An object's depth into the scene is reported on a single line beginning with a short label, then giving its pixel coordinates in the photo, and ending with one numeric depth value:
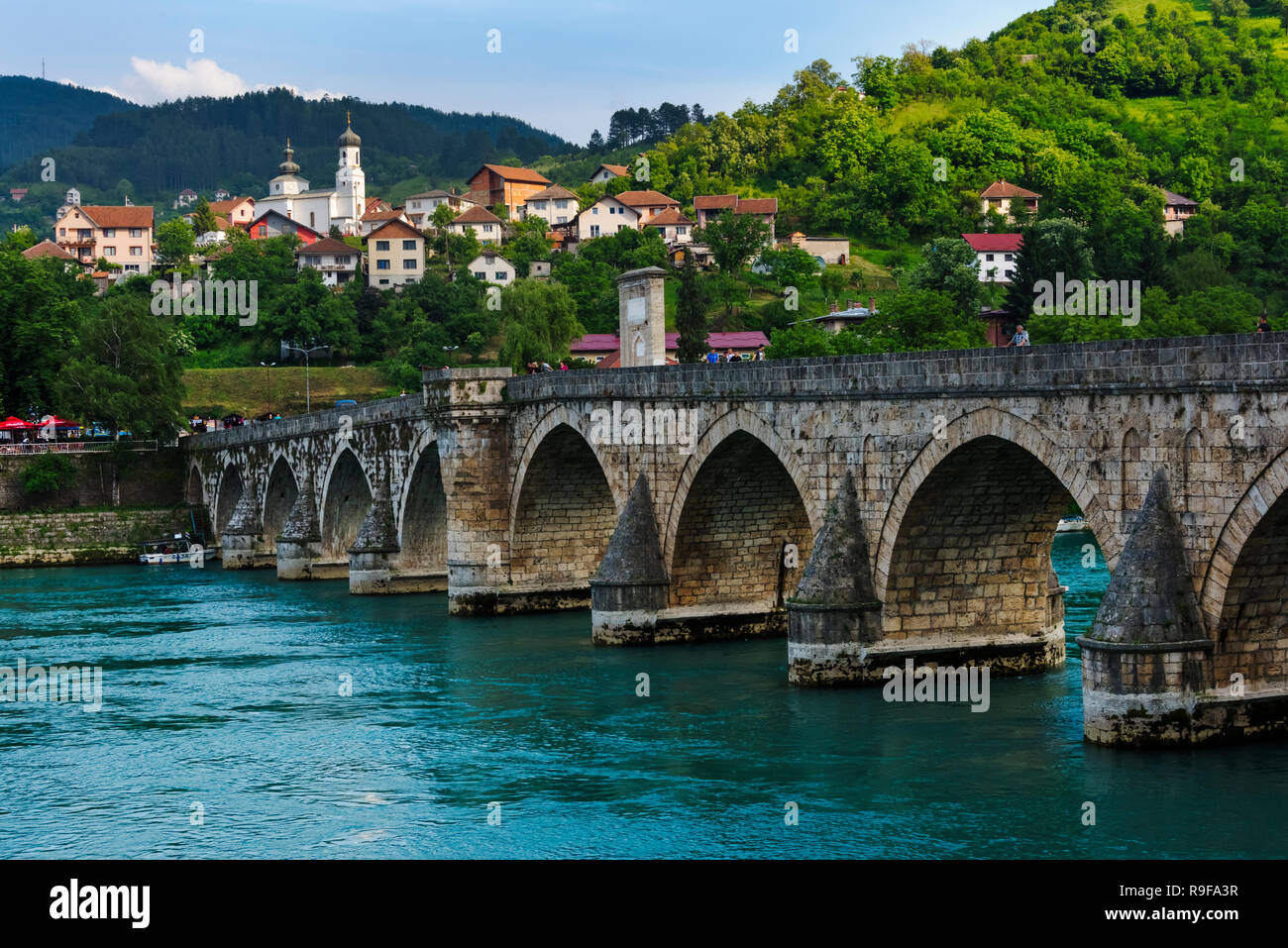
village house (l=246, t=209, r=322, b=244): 177.75
